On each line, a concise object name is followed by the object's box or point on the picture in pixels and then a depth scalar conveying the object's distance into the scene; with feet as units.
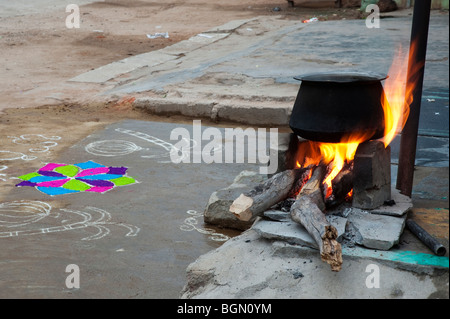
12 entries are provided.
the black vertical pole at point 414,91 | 12.35
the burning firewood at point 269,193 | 11.77
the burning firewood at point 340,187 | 12.29
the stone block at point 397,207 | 11.79
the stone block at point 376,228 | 10.64
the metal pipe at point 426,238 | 10.29
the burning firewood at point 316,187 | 11.88
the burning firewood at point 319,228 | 10.06
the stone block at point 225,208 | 15.35
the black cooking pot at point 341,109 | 12.00
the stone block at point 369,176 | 11.91
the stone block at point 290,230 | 10.91
